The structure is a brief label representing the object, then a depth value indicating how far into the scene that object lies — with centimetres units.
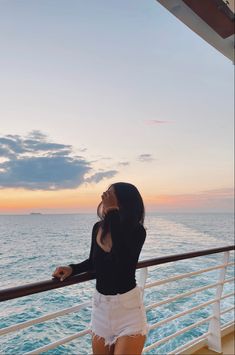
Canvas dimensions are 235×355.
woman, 118
